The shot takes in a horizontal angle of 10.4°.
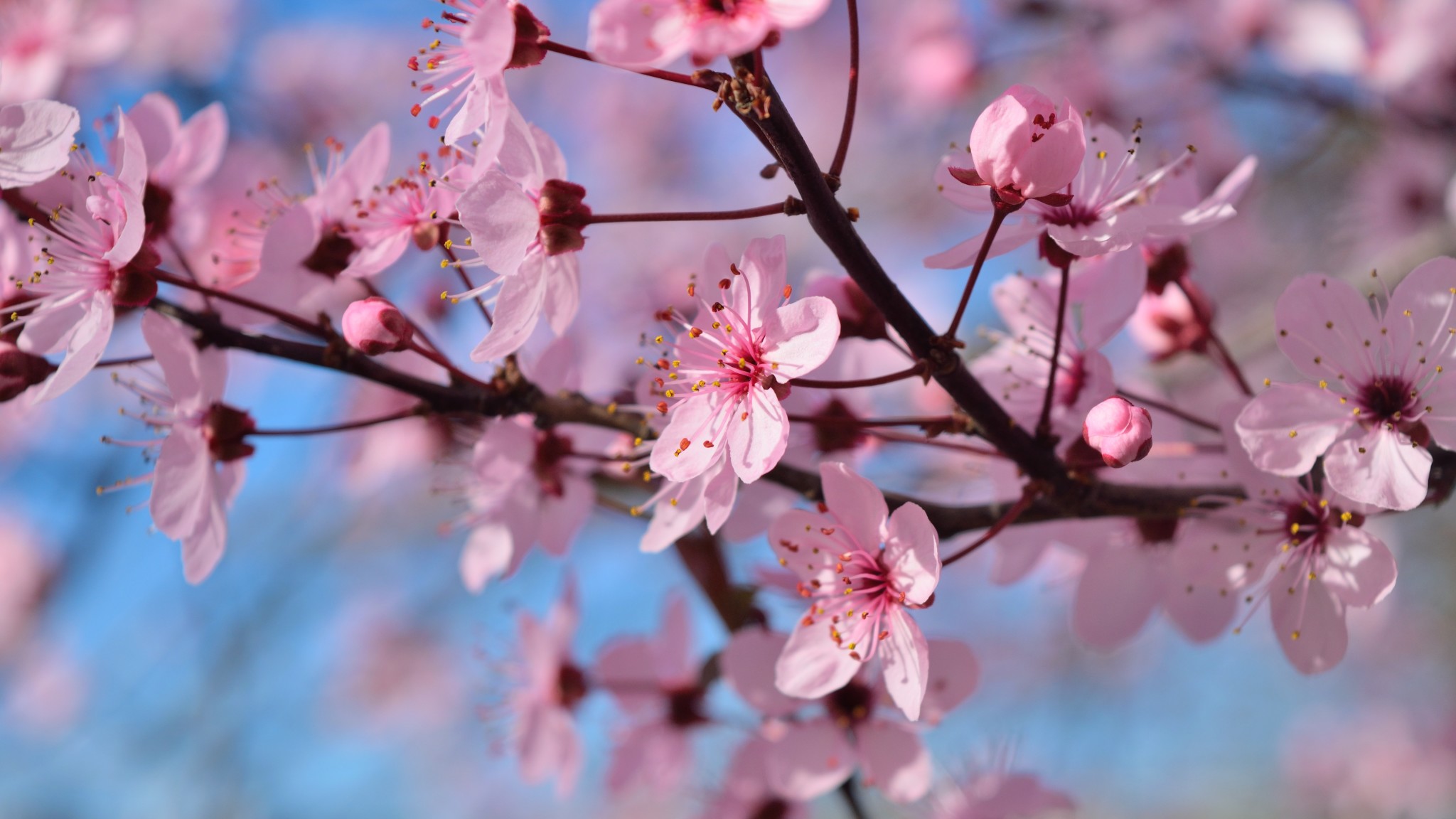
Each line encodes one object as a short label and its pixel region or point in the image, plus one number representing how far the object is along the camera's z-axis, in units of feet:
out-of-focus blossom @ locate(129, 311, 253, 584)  2.42
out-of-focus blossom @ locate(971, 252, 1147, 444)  2.44
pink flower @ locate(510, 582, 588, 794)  2.59
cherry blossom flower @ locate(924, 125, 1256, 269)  2.39
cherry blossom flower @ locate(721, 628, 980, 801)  2.48
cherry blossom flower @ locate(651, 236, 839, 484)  2.37
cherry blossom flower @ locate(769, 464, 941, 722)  2.39
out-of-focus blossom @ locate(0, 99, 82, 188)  2.41
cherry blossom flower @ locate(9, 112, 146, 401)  2.40
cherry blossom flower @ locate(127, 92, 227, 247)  2.47
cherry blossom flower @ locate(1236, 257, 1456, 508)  2.38
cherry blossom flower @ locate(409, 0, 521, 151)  2.35
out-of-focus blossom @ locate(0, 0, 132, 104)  2.68
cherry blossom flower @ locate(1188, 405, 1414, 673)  2.41
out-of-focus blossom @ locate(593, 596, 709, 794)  2.58
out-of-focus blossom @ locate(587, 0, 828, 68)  2.32
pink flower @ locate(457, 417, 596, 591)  2.47
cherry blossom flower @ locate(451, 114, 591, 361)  2.39
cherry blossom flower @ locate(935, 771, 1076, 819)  2.54
